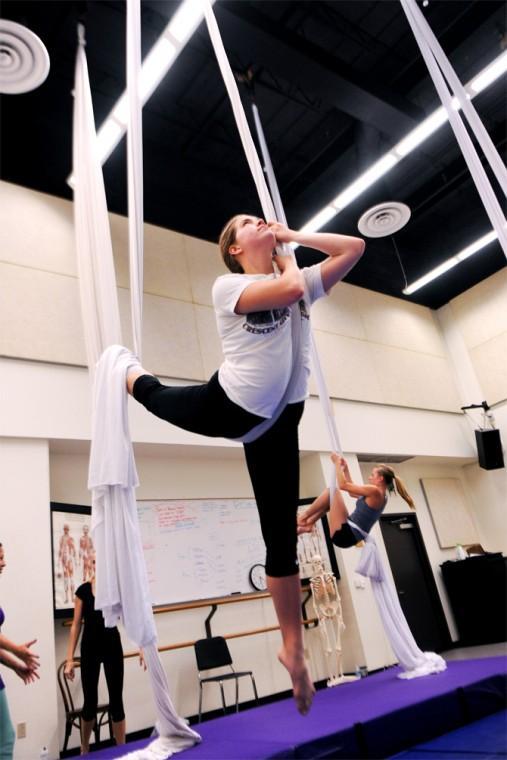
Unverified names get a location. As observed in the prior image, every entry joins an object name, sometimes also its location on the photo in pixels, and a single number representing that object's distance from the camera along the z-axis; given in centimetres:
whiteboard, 544
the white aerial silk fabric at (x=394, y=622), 395
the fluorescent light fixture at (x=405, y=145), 488
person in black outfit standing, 371
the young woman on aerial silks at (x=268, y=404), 154
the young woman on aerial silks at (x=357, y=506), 278
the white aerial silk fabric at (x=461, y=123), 262
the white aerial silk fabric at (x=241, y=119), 260
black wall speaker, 828
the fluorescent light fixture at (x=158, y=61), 405
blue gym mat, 213
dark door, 751
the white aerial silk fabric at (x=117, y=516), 195
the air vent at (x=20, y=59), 374
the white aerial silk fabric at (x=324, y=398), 303
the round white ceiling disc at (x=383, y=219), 584
